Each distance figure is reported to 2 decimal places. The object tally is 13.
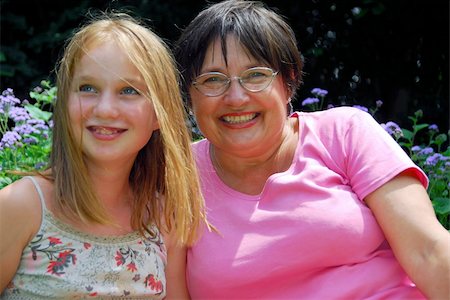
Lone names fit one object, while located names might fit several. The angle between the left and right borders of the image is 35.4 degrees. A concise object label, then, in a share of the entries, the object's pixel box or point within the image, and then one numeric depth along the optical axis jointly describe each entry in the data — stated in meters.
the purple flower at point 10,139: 2.79
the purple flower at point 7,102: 3.04
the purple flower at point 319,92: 3.47
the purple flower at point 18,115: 3.01
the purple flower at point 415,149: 3.10
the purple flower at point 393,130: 3.04
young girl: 2.06
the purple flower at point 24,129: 2.93
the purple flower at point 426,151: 3.07
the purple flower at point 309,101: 3.38
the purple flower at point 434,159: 2.94
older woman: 2.21
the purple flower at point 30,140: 2.96
